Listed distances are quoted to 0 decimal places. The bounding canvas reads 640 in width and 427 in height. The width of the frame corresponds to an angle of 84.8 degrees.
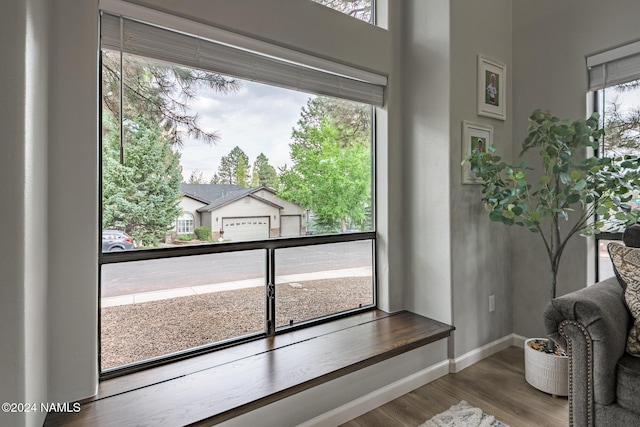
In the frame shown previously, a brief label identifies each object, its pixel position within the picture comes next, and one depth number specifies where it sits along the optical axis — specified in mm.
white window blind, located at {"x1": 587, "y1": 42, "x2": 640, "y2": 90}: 2137
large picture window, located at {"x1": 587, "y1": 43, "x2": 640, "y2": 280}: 2166
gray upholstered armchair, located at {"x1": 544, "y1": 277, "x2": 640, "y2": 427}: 1423
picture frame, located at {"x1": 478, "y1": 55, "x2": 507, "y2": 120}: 2467
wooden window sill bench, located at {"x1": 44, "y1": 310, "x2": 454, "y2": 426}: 1409
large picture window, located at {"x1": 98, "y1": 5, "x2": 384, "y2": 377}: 1713
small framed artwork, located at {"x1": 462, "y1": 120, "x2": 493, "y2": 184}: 2359
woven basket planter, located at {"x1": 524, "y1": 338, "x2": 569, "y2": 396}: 2012
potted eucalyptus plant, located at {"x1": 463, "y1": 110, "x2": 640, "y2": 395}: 1947
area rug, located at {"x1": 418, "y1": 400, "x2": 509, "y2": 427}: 1768
